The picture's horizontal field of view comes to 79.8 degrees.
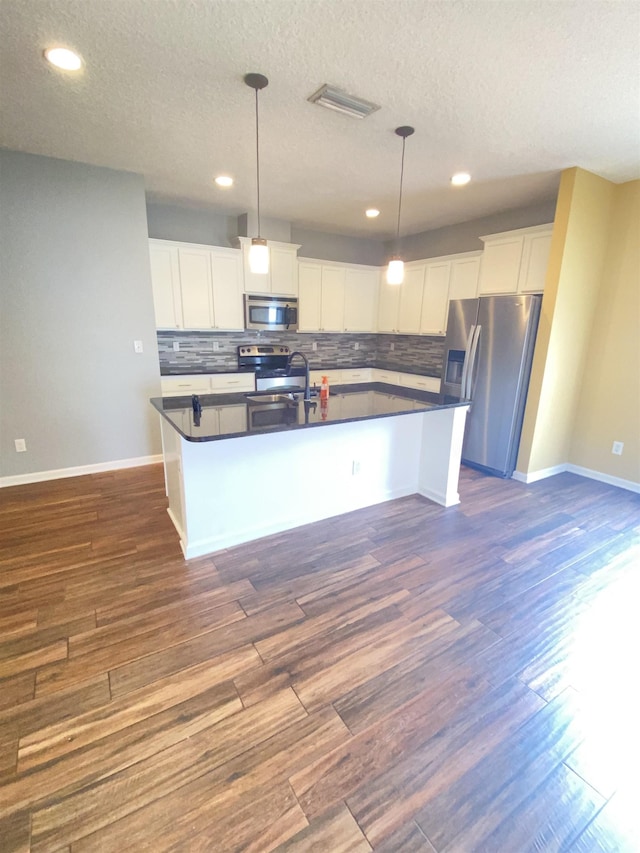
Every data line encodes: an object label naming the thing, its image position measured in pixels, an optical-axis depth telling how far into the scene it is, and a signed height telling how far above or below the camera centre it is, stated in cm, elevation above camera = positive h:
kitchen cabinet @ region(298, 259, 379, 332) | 540 +50
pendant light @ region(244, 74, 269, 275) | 234 +44
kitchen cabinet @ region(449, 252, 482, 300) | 456 +70
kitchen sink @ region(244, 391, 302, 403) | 284 -50
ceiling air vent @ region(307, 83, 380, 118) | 218 +132
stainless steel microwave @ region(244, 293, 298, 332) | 489 +22
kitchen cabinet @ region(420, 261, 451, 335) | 496 +45
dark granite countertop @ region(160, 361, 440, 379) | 468 -53
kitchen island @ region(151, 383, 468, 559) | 237 -91
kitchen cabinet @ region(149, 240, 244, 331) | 432 +48
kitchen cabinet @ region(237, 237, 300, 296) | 482 +71
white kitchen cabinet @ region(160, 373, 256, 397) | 442 -66
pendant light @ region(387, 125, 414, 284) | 261 +45
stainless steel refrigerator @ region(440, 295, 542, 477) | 363 -31
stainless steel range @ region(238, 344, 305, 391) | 510 -47
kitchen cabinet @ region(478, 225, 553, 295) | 364 +74
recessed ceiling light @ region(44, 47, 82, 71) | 190 +131
